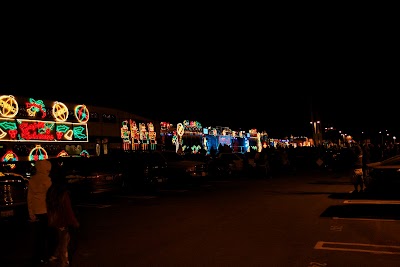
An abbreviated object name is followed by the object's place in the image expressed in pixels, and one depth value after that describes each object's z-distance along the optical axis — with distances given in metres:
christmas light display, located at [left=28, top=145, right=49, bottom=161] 24.06
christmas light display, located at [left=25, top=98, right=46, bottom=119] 23.72
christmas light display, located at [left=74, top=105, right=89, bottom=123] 27.75
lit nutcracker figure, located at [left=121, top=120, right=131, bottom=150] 34.15
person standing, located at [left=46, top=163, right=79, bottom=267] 6.13
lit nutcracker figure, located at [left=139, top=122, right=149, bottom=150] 36.71
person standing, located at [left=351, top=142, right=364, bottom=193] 13.98
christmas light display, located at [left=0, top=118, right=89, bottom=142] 22.40
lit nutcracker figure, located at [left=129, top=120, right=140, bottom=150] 35.38
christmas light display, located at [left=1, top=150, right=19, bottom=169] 21.84
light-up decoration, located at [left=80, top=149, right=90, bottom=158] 27.90
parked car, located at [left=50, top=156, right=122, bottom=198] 14.56
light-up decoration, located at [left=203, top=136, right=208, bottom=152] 48.08
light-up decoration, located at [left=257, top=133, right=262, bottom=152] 69.64
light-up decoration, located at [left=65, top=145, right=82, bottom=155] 28.34
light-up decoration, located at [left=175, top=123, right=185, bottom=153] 40.07
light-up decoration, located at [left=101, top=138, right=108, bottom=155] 31.34
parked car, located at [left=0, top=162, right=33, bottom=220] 9.67
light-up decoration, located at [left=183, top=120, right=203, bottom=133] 42.38
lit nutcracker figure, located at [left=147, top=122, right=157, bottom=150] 38.16
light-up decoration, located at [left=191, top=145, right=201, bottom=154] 44.90
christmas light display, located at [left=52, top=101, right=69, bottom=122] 25.72
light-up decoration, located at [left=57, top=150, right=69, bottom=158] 26.29
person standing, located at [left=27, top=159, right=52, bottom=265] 6.64
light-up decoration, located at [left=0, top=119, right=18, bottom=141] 21.97
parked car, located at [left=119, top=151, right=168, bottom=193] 19.14
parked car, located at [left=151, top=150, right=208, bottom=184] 21.58
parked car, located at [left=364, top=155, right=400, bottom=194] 11.13
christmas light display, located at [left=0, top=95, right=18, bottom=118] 21.66
